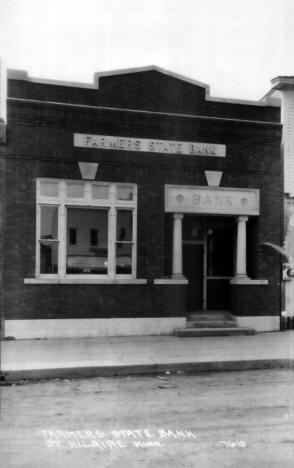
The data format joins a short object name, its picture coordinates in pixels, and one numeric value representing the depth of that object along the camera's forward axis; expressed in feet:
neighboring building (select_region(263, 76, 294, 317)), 42.93
